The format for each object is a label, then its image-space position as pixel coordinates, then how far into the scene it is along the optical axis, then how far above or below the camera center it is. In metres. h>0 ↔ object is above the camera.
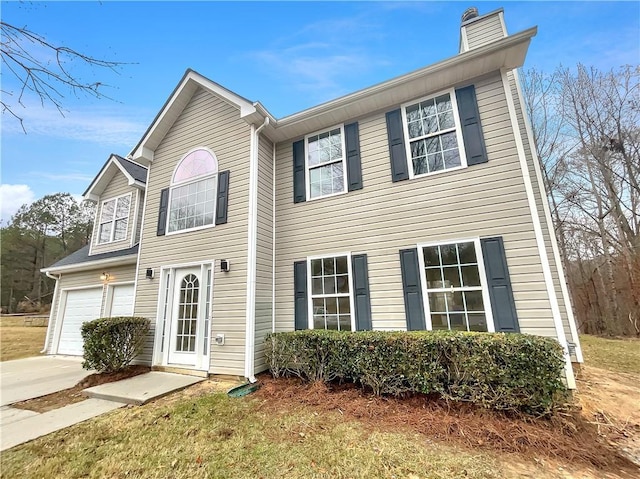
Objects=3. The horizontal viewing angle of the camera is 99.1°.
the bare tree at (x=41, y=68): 2.57 +2.42
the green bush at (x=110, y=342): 5.97 -0.66
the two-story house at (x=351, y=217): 4.67 +1.80
